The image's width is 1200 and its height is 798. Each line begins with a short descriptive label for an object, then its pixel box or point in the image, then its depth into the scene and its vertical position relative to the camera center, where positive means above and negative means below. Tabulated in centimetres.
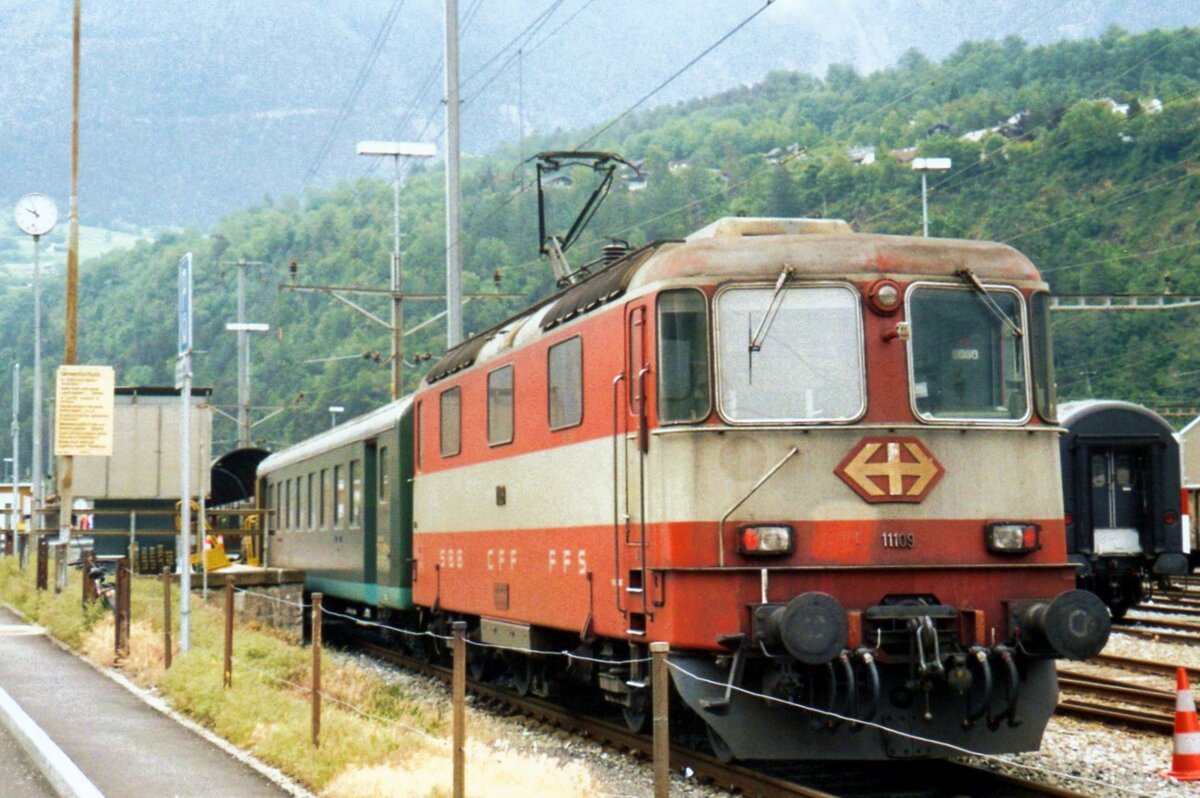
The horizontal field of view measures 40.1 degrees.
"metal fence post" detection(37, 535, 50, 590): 2633 -18
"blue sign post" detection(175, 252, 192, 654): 1512 +122
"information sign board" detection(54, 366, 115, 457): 2431 +216
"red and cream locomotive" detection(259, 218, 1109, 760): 948 +33
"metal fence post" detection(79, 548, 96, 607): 2097 -32
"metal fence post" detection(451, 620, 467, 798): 812 -85
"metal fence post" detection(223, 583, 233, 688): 1347 -75
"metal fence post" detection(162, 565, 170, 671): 1571 -62
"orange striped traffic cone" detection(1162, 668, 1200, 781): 1031 -127
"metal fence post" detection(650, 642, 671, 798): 719 -76
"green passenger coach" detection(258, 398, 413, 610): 1816 +57
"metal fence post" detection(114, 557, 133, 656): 1719 -57
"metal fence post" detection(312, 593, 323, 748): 1057 -77
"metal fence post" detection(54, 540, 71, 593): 2461 -13
